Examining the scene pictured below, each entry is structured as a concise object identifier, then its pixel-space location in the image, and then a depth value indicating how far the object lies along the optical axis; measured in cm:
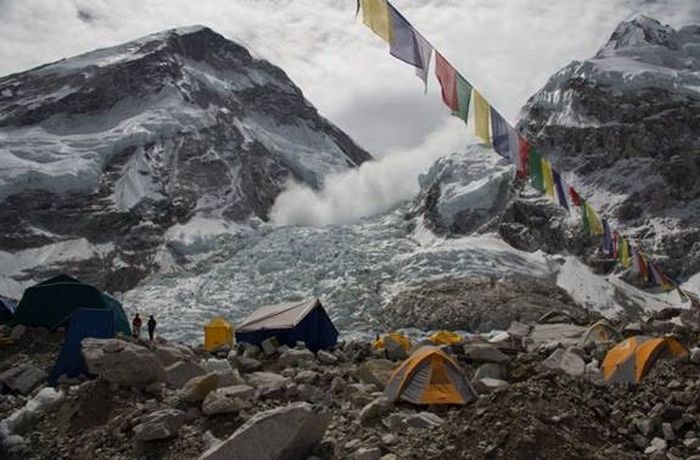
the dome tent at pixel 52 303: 1684
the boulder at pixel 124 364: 997
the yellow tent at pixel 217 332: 2653
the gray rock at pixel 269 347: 1573
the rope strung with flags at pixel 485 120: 1328
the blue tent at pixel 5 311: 1984
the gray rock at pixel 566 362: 1033
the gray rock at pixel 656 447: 712
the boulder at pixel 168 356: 1216
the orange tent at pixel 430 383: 952
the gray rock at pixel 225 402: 851
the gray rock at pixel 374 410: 873
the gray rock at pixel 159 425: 802
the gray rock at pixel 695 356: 892
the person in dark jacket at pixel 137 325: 2451
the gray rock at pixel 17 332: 1551
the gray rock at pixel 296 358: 1403
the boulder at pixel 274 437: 675
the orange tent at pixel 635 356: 991
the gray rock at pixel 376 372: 1108
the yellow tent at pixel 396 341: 1482
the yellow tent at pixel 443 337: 1811
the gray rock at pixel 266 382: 952
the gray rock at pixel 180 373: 1058
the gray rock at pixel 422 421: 814
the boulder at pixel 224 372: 1005
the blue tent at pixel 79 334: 1233
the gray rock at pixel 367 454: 700
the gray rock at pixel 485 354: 1112
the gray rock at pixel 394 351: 1385
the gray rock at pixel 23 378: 1221
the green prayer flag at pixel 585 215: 2253
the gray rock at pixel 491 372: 1038
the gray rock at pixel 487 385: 952
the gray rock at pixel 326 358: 1395
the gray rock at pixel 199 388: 899
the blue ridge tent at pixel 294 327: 1956
